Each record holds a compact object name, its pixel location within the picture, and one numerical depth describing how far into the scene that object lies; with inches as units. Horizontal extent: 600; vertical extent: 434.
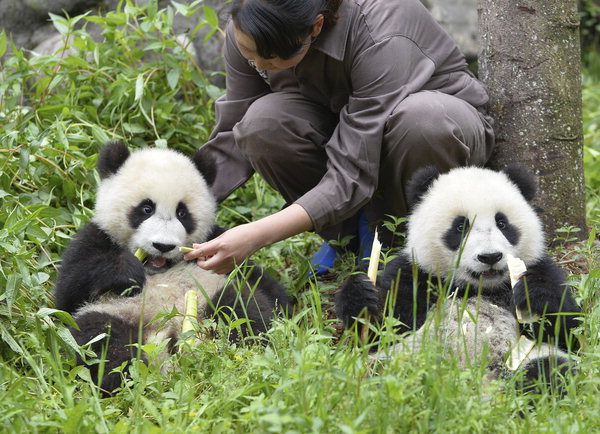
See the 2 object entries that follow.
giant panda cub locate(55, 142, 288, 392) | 134.8
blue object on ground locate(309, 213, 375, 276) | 168.1
